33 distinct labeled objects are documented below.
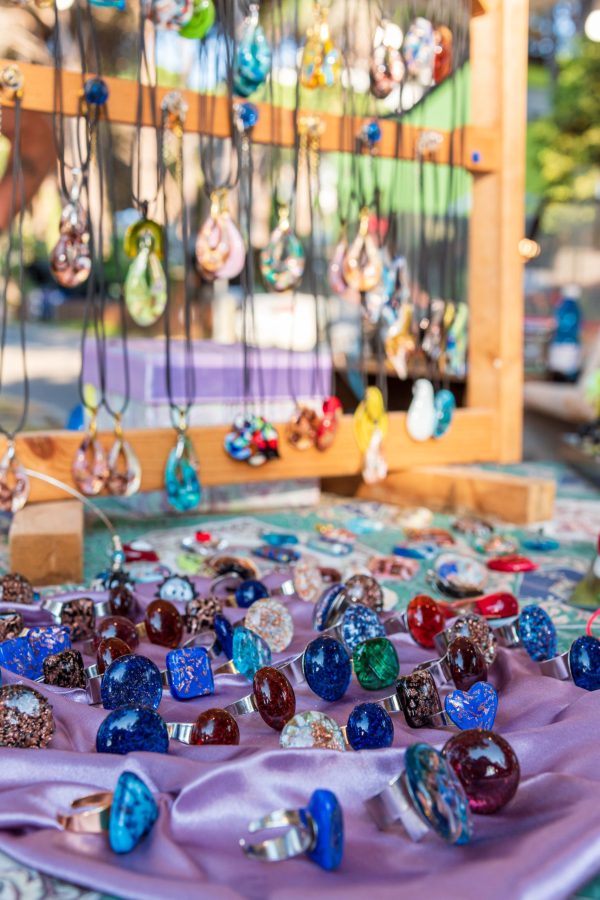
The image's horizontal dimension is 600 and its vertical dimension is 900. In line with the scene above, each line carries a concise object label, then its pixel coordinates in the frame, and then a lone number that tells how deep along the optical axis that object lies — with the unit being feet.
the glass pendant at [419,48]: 4.61
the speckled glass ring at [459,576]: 3.89
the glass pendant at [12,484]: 4.01
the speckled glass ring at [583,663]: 2.66
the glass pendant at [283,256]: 4.32
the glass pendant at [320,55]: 4.40
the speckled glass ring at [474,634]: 2.85
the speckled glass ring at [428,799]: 1.85
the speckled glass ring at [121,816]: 1.86
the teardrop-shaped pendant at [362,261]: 4.57
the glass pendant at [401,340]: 4.84
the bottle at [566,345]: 9.32
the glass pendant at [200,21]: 3.91
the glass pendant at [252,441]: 4.77
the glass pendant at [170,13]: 3.80
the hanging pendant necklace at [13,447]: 3.95
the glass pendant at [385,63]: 4.54
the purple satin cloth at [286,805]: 1.73
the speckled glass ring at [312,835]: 1.80
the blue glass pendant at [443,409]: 5.26
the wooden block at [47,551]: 4.00
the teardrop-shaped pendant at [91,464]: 4.26
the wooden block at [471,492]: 5.28
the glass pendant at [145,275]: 4.10
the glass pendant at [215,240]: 4.14
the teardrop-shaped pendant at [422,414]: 5.29
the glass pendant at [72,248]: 3.93
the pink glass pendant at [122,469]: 4.28
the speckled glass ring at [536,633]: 2.93
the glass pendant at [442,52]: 4.79
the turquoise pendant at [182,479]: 4.44
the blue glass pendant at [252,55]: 4.10
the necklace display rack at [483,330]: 5.05
